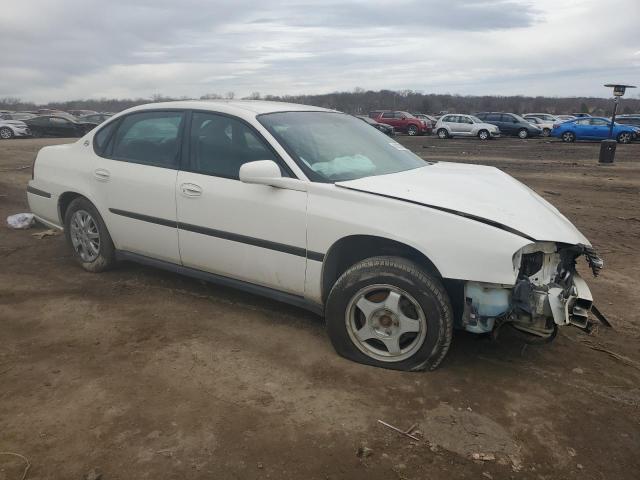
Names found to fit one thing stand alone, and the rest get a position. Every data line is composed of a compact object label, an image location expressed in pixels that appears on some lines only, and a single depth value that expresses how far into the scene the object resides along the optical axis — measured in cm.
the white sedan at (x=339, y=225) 308
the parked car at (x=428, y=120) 3311
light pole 1552
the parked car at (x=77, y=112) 4147
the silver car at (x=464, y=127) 2850
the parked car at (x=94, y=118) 2752
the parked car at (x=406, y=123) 3192
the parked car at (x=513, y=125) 2936
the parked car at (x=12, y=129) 2499
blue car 2470
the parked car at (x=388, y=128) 2952
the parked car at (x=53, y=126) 2616
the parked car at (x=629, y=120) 2655
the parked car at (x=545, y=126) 3158
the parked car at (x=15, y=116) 2819
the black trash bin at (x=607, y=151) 1550
